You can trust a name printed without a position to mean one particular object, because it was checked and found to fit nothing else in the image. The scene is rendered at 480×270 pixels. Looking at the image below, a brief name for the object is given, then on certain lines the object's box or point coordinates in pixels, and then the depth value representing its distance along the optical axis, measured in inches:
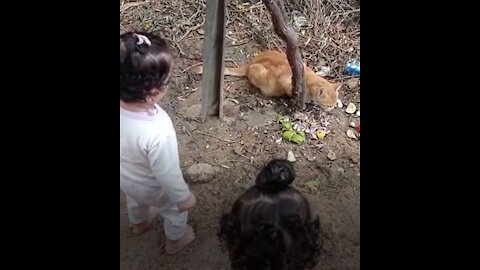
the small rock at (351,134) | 68.5
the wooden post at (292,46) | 66.1
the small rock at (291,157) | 63.0
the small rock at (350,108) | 72.0
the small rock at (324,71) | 75.8
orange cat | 71.3
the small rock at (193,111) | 64.3
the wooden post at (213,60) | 62.1
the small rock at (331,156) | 65.6
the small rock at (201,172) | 57.2
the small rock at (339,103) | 72.1
